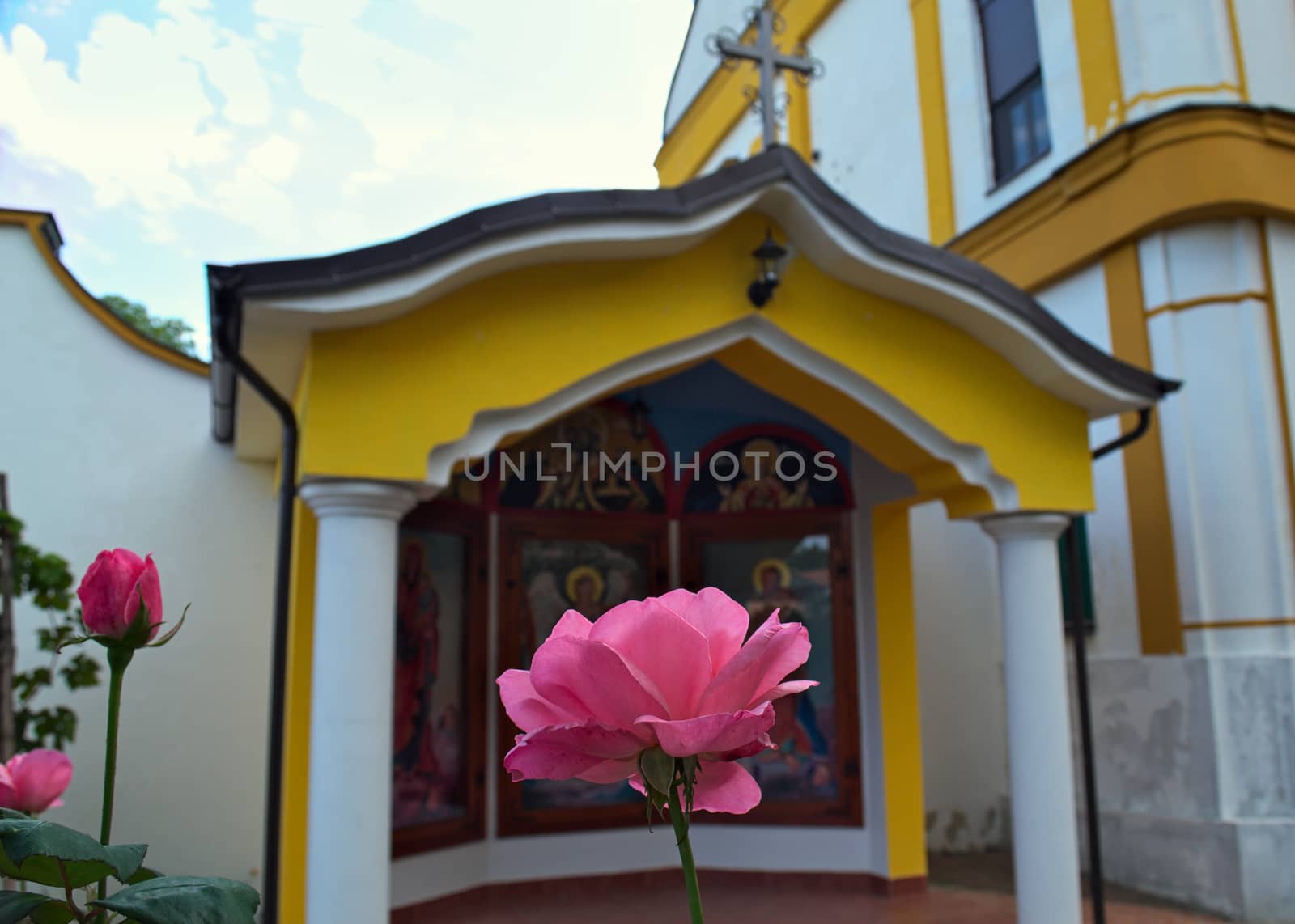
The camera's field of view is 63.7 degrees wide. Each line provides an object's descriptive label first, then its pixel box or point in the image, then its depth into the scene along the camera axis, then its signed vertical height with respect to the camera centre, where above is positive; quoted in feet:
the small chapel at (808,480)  17.11 +3.66
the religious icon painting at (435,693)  21.95 -0.86
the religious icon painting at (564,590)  24.20 +1.46
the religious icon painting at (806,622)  25.38 +0.54
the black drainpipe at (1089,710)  19.90 -1.37
